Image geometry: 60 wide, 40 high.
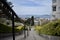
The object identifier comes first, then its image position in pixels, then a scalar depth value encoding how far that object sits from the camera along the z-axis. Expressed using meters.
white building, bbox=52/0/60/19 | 18.46
